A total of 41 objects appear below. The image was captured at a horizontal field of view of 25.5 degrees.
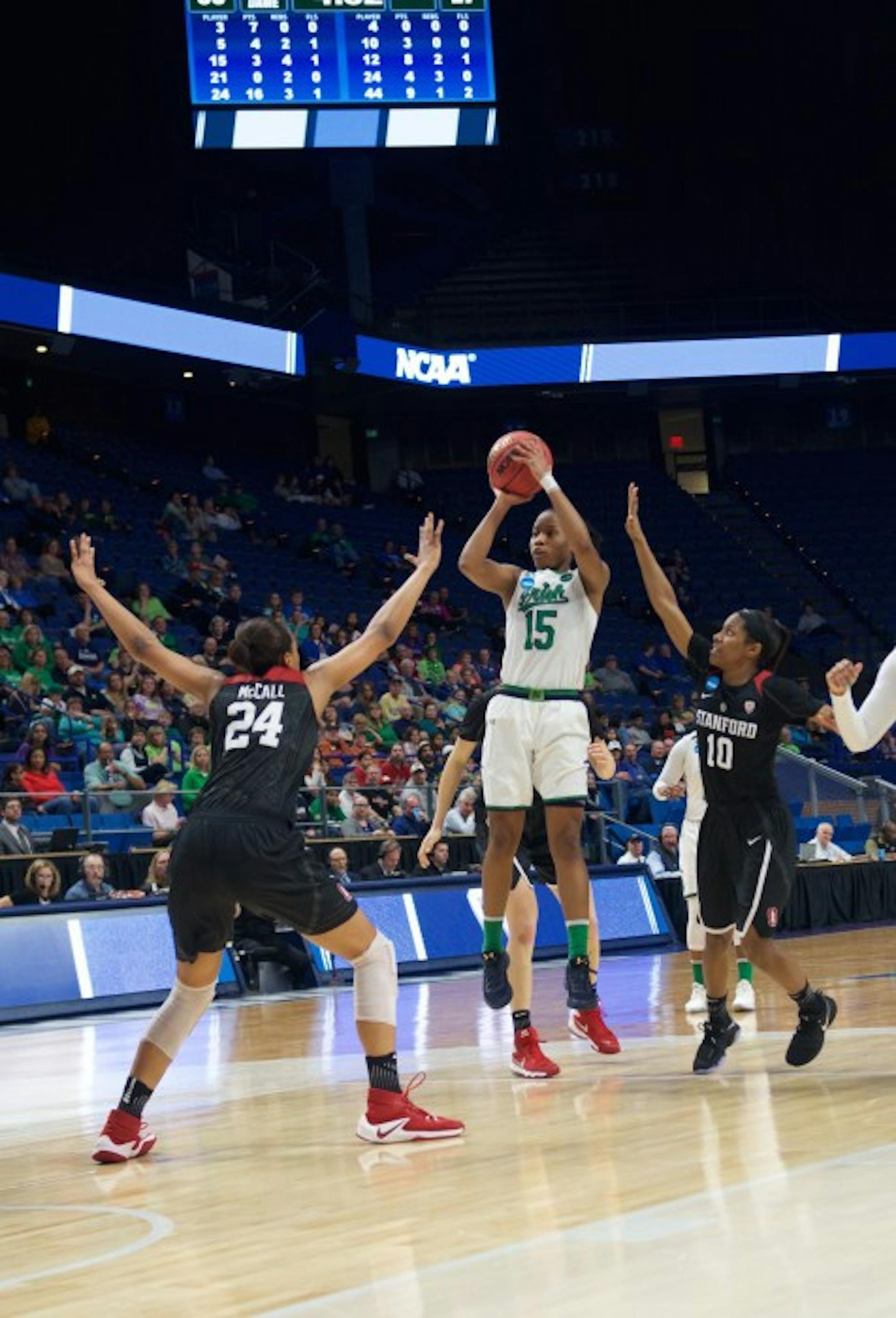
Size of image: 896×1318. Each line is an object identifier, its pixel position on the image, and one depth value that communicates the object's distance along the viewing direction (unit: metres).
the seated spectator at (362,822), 18.27
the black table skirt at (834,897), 20.17
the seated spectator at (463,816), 19.33
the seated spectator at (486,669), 27.20
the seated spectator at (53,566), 23.16
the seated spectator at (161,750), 18.08
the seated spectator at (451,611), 29.92
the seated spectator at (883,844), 23.52
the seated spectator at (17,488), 25.41
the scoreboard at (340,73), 28.94
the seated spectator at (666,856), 20.42
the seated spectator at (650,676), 29.70
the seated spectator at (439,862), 17.67
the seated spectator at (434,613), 29.55
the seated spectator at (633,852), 19.92
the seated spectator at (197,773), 17.42
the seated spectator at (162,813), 16.56
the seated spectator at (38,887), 14.54
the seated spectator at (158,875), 15.18
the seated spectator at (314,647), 23.30
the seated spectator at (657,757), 23.59
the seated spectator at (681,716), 26.44
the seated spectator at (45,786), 16.09
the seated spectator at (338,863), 16.45
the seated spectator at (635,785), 22.06
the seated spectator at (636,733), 25.00
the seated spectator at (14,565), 22.38
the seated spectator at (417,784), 19.03
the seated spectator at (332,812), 18.03
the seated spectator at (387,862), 17.34
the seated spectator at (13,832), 15.35
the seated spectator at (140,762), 17.62
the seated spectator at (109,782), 16.55
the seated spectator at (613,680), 28.64
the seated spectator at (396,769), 19.97
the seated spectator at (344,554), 30.30
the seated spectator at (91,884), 14.83
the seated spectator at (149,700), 19.80
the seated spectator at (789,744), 26.83
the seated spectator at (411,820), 18.67
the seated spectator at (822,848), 22.14
